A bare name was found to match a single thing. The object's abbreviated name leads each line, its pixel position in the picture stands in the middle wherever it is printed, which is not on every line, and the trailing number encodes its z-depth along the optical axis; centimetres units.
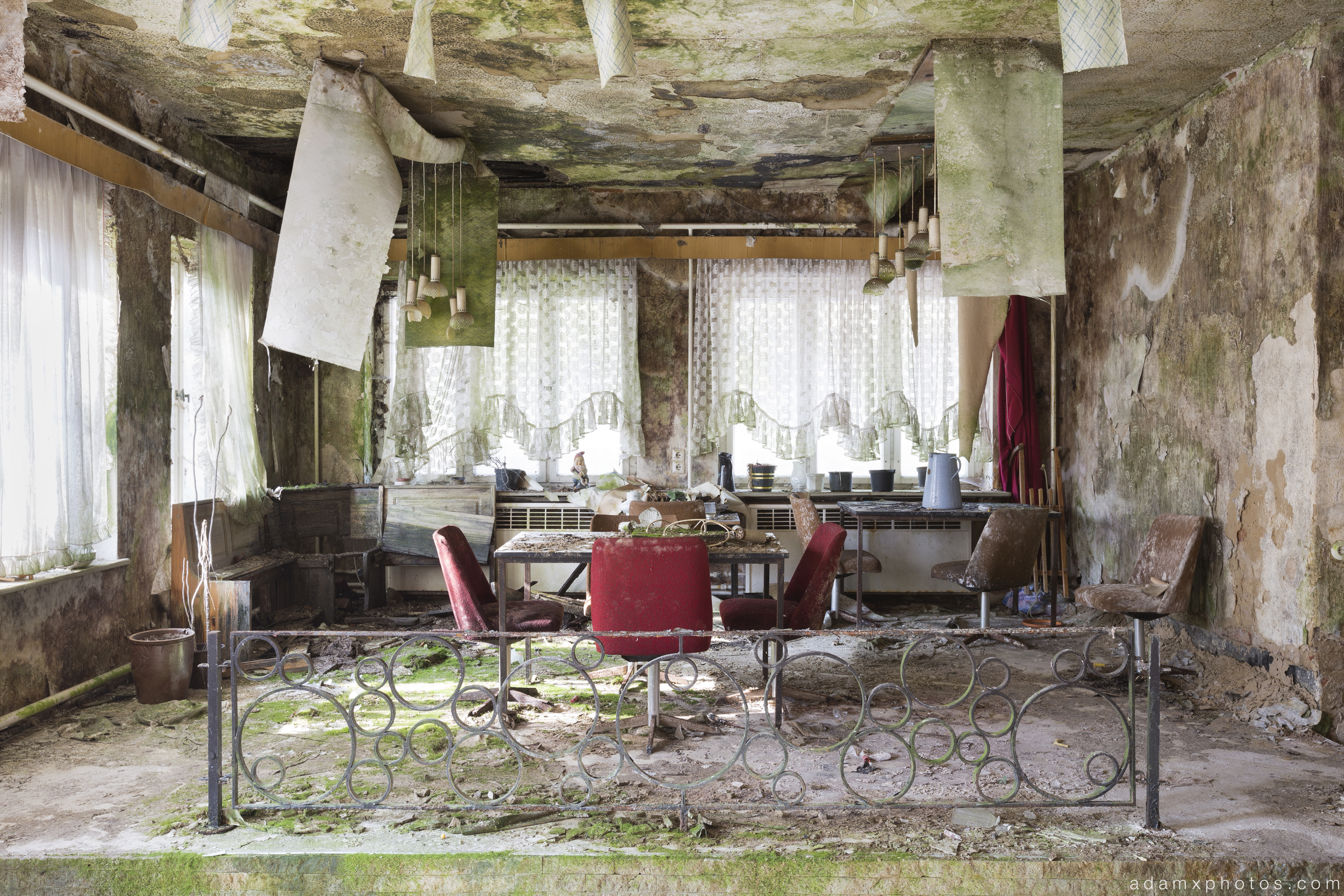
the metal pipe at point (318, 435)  699
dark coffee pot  696
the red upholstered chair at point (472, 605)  393
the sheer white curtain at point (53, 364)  391
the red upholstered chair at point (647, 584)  344
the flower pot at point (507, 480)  694
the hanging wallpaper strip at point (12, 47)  268
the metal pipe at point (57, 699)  388
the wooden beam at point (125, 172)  395
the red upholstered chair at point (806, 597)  398
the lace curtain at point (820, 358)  704
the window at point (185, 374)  532
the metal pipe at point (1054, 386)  692
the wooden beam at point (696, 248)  705
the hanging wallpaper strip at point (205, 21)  322
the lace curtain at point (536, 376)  695
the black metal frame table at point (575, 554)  388
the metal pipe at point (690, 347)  707
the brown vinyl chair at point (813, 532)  556
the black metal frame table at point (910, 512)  592
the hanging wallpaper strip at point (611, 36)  334
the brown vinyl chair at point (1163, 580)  475
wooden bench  555
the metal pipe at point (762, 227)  704
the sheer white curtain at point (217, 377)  541
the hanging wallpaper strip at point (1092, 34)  333
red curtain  684
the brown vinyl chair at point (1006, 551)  537
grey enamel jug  616
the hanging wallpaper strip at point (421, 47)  326
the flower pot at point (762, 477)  697
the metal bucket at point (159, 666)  430
